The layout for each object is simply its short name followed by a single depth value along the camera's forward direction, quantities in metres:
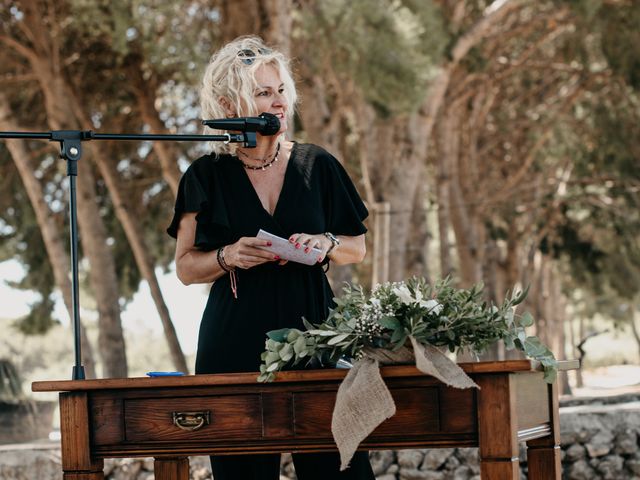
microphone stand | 5.38
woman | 5.71
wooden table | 4.85
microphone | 5.51
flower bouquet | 4.81
